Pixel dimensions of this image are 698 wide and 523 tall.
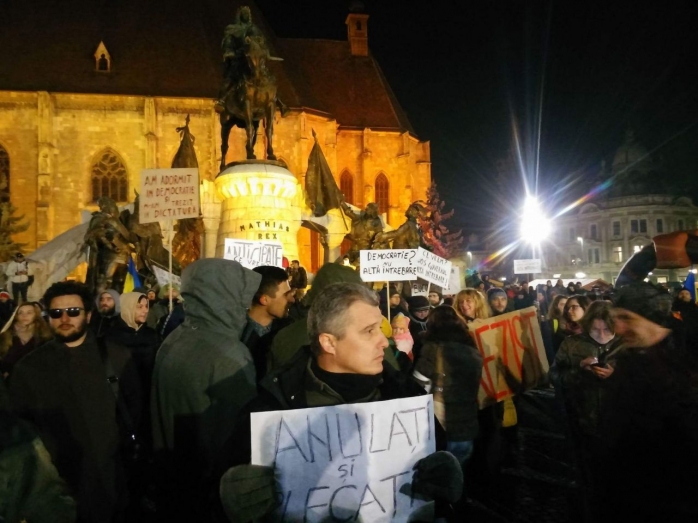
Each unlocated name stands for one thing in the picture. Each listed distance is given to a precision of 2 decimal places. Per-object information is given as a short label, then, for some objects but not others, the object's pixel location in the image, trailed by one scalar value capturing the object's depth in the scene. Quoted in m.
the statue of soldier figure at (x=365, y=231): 13.97
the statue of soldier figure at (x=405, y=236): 13.88
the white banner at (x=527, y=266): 15.83
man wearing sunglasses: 3.01
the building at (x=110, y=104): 31.61
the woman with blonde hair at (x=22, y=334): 5.11
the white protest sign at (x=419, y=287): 15.40
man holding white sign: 1.85
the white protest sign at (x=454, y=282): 10.91
